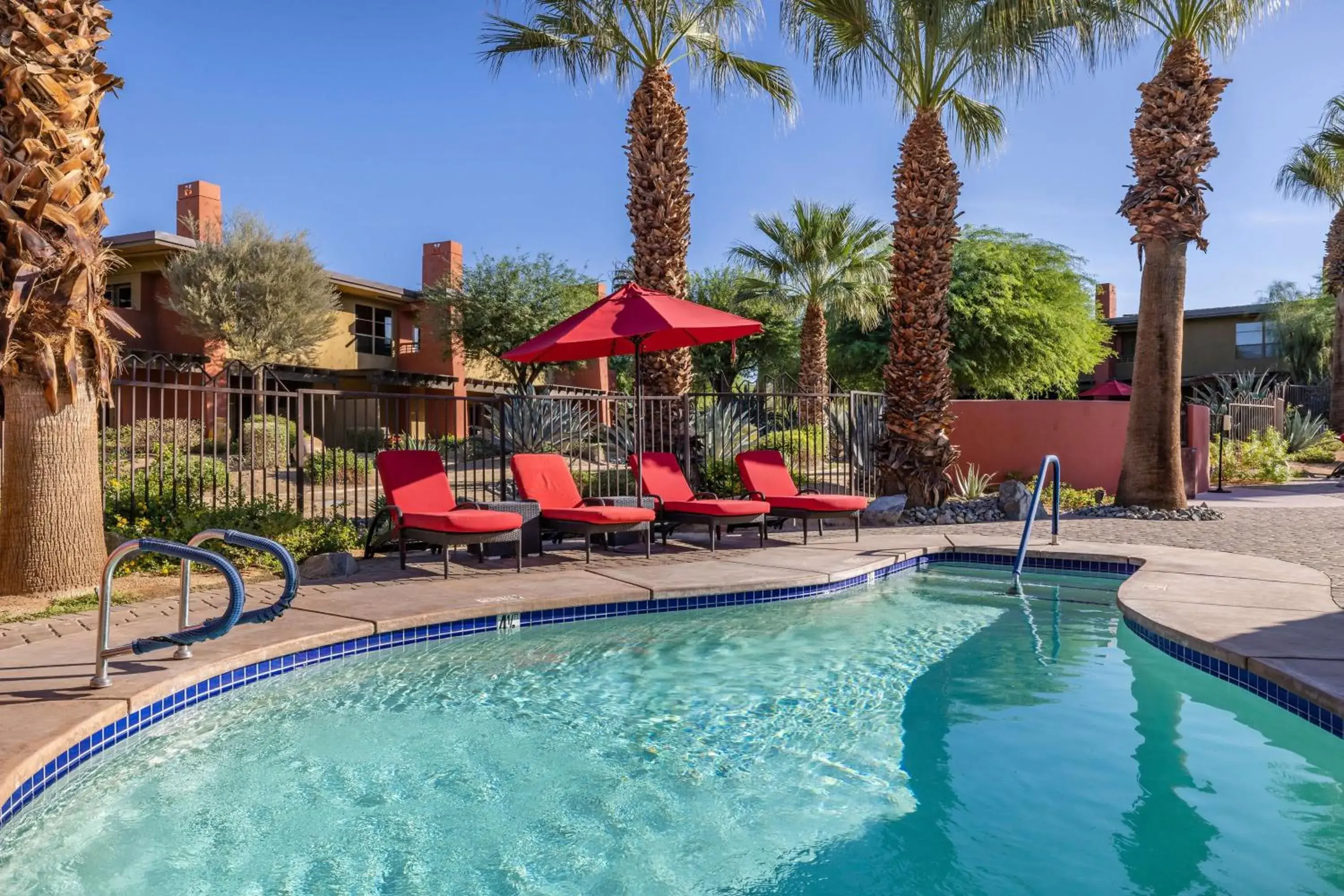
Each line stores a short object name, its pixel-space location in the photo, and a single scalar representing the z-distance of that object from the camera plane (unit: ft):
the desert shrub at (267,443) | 61.36
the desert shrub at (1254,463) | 61.11
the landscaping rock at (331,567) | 24.62
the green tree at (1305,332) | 104.94
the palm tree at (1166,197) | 39.14
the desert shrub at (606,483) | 39.91
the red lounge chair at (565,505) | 26.61
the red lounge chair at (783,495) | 30.81
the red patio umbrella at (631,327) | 27.09
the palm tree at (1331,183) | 80.12
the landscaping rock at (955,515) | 39.81
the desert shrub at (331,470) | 56.18
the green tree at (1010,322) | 84.79
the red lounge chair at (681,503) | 29.04
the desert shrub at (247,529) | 26.50
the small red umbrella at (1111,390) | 88.28
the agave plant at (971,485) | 46.06
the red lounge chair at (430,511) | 23.75
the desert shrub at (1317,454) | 71.97
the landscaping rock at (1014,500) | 40.45
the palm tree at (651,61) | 43.14
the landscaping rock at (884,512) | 39.11
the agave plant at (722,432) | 44.47
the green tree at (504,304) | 93.66
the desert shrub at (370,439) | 72.95
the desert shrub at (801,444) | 48.58
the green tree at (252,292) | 75.05
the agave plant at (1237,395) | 65.77
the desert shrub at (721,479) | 42.16
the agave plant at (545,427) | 41.88
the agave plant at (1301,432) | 73.46
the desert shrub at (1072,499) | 44.24
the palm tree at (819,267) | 81.56
